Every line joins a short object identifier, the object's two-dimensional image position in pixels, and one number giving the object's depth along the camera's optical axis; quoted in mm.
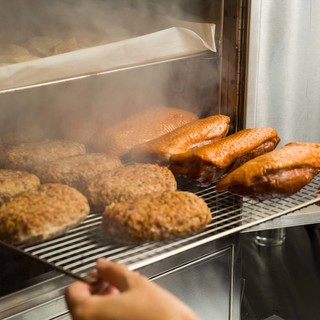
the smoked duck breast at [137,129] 1553
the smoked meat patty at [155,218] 1092
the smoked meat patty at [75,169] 1352
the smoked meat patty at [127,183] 1257
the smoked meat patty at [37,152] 1457
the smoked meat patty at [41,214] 1070
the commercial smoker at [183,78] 1411
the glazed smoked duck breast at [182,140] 1458
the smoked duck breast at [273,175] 1286
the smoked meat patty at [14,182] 1266
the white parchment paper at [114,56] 1368
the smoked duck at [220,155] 1376
